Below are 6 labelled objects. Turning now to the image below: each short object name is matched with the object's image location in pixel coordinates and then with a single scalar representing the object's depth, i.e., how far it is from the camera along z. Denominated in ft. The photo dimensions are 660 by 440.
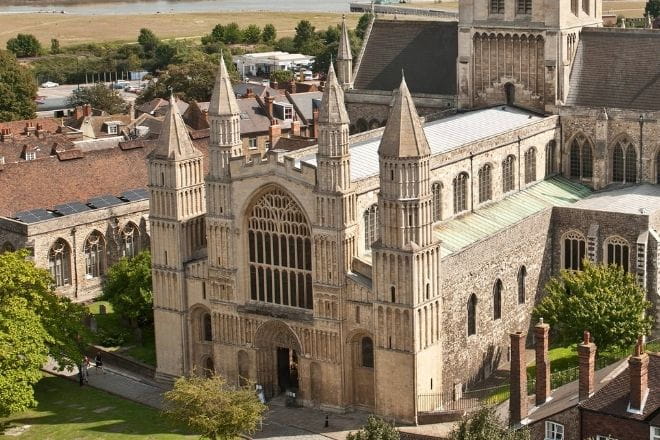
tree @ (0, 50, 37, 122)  415.64
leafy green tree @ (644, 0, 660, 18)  620.49
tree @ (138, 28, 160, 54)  651.53
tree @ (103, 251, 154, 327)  208.44
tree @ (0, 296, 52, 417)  170.91
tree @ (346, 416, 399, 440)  140.87
